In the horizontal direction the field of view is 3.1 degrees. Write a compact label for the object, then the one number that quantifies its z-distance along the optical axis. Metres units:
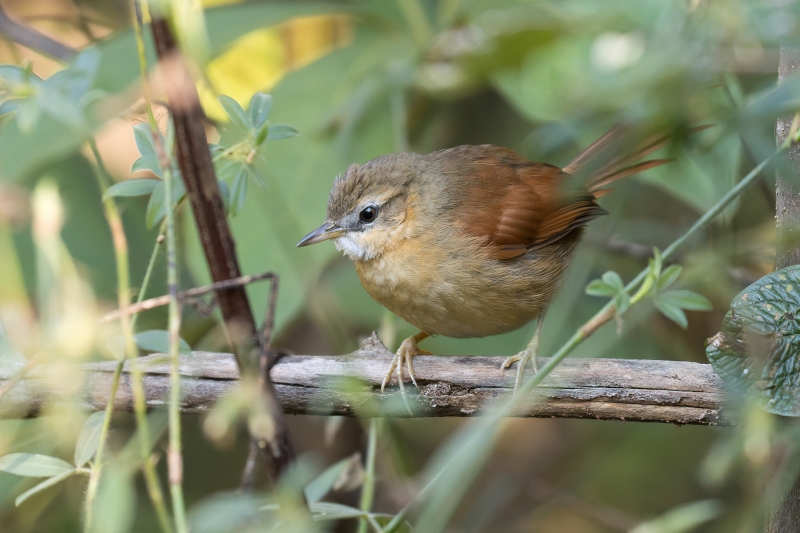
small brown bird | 3.70
